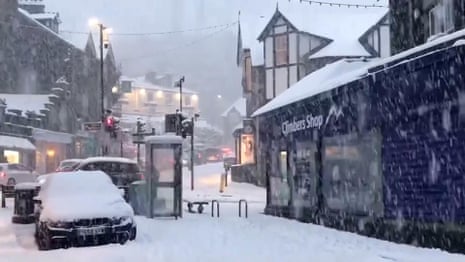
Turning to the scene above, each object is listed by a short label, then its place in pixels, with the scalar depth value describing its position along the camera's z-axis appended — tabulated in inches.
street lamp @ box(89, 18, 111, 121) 1546.8
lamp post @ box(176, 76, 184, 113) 1705.2
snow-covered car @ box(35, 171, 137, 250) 506.3
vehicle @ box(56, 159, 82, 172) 1267.0
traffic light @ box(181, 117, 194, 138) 1010.7
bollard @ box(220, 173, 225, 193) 1617.6
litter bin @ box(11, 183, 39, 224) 751.1
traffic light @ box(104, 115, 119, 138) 1274.6
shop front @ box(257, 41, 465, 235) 475.5
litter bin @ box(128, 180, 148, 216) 807.1
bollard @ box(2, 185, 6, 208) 1016.2
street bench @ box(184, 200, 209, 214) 912.3
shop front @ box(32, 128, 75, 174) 2103.8
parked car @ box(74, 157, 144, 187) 940.7
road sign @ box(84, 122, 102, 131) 1253.7
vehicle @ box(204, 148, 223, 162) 3473.7
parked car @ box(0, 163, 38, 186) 1473.9
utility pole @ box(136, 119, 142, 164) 1489.9
